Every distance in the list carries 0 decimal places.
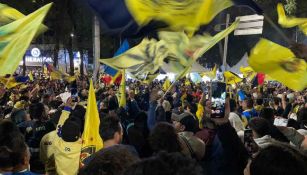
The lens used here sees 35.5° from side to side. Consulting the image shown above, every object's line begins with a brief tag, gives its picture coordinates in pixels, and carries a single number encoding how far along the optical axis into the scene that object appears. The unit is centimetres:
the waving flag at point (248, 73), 1895
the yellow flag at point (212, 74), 1998
